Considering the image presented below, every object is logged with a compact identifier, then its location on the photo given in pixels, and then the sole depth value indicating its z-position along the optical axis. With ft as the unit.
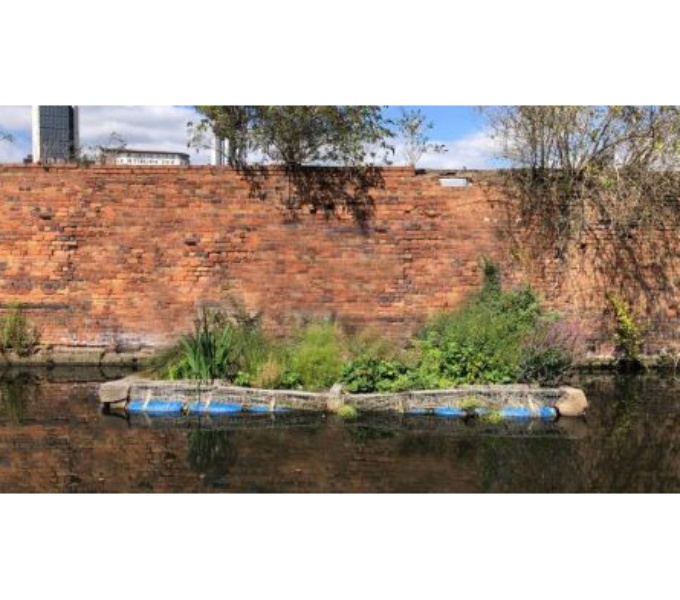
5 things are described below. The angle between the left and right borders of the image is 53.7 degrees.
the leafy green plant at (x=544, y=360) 27.30
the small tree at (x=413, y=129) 46.24
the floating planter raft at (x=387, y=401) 25.77
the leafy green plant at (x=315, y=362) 27.73
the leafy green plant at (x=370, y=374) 26.91
